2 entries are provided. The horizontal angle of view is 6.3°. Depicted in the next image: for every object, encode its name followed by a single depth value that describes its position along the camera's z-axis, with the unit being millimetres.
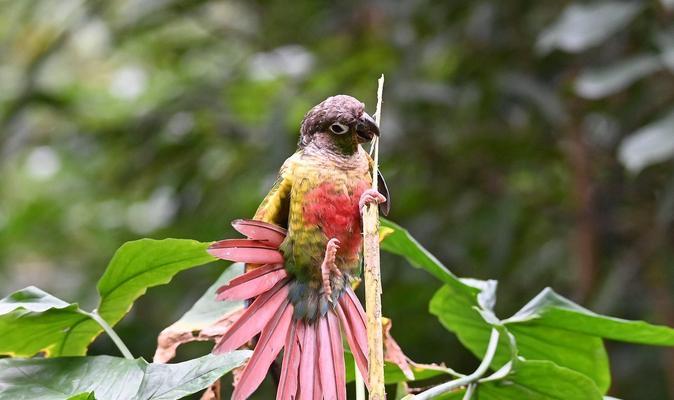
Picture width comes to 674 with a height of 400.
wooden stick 3567
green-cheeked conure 3636
